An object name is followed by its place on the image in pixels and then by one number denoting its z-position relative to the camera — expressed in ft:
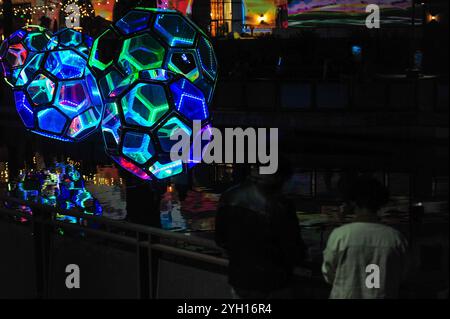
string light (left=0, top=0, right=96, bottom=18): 88.58
